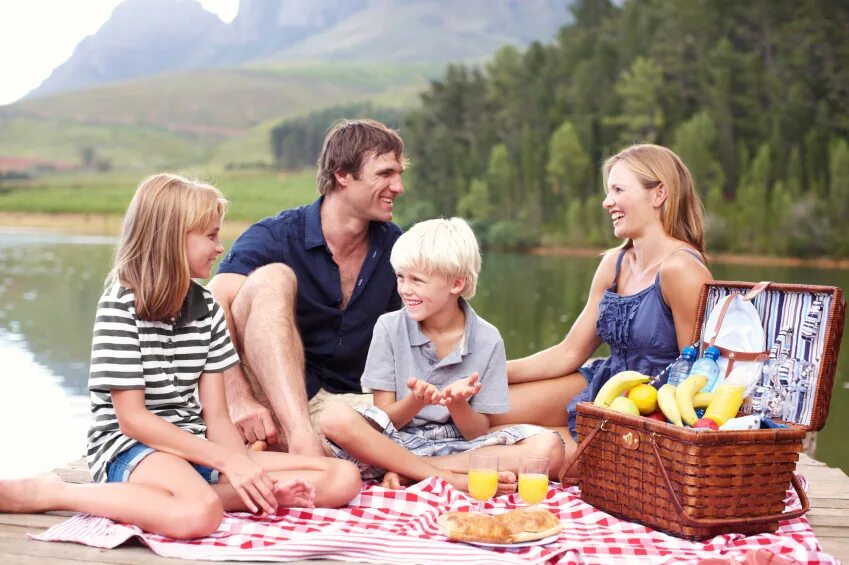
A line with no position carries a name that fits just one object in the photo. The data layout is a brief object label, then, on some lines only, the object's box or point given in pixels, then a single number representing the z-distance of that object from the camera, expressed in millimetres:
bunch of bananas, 2639
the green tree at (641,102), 26203
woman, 3061
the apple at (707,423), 2547
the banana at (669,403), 2609
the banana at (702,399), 2736
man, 3551
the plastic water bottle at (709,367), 2818
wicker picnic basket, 2457
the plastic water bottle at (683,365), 2920
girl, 2455
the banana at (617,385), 2807
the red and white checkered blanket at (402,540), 2338
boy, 2895
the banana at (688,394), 2639
